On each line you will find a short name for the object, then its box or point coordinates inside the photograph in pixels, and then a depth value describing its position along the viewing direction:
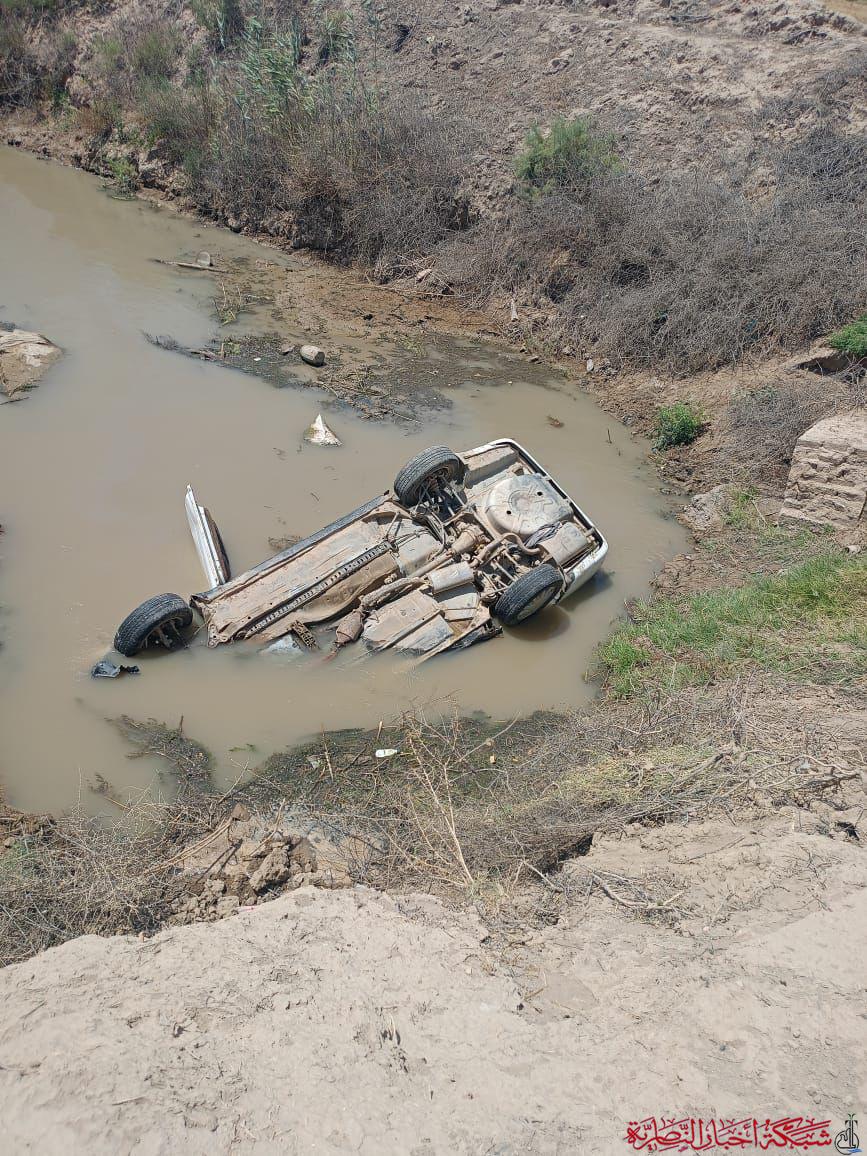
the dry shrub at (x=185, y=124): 16.62
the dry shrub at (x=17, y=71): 19.73
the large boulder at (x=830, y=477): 8.56
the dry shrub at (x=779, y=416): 9.83
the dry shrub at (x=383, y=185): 14.30
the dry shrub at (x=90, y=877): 4.52
